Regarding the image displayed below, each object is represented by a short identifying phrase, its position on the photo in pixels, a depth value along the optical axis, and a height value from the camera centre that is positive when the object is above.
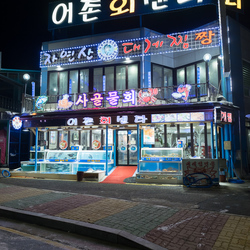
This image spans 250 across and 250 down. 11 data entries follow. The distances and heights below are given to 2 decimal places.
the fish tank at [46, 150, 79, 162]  14.41 -0.58
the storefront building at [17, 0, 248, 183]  12.62 +2.24
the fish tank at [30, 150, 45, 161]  15.72 -0.56
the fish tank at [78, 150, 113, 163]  14.34 -0.59
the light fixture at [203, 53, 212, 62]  12.55 +4.75
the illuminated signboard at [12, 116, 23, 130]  15.43 +1.66
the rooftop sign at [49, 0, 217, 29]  16.67 +10.31
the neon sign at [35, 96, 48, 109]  14.86 +2.95
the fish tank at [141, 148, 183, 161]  12.45 -0.44
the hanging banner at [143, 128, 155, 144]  14.56 +0.63
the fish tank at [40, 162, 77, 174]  14.21 -1.30
